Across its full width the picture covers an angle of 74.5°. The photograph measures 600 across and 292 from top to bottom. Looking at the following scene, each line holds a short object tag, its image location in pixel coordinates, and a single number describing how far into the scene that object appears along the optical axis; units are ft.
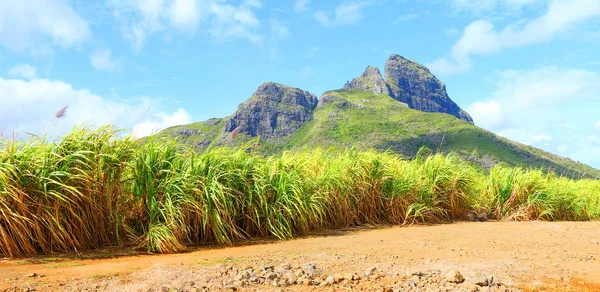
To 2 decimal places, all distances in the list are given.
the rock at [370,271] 9.96
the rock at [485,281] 9.40
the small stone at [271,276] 9.66
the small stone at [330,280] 9.44
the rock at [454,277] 9.45
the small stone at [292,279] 9.45
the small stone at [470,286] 9.06
